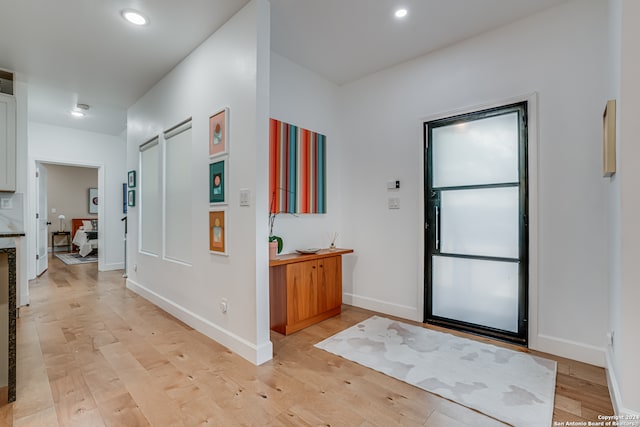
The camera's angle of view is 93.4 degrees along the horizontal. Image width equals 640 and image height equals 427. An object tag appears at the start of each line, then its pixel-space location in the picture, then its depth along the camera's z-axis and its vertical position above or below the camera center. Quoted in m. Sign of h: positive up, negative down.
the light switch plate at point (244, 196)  2.34 +0.12
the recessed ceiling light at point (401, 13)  2.49 +1.66
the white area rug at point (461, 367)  1.76 -1.13
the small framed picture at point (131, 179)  4.30 +0.49
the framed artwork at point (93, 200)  9.38 +0.38
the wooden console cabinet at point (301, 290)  2.81 -0.77
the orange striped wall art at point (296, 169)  3.15 +0.48
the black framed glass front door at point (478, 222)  2.62 -0.11
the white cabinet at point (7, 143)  3.46 +0.81
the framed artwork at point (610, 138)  1.71 +0.42
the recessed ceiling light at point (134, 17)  2.46 +1.63
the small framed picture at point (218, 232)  2.58 -0.17
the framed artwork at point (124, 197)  6.15 +0.31
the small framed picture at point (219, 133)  2.56 +0.70
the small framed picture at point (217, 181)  2.60 +0.27
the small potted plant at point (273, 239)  2.79 -0.28
